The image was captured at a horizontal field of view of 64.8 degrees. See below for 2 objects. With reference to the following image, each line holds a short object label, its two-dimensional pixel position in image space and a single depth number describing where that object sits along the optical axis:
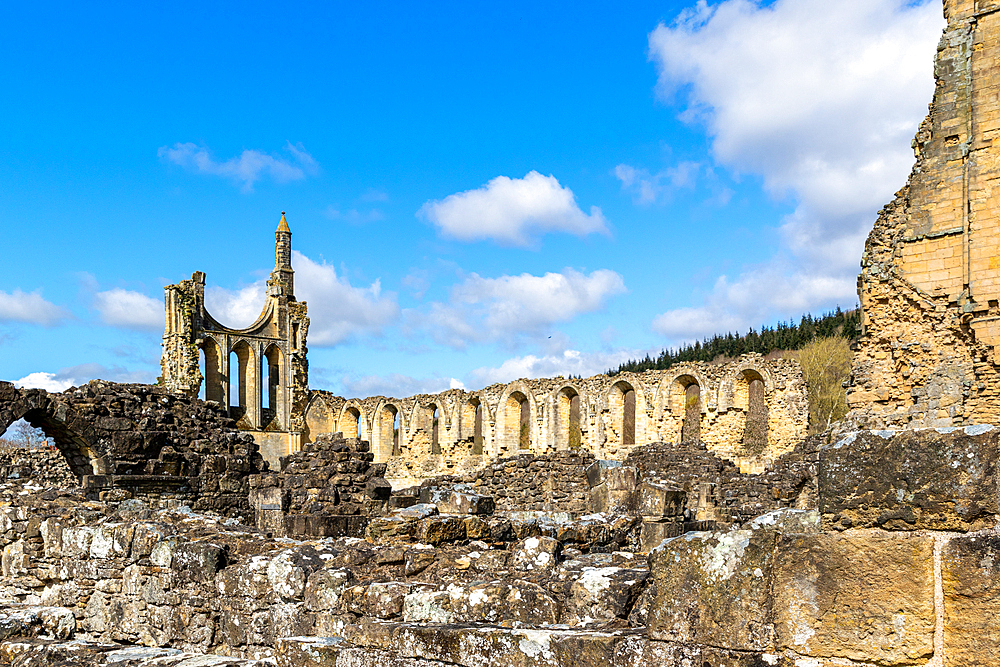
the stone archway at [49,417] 10.77
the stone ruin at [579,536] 1.95
